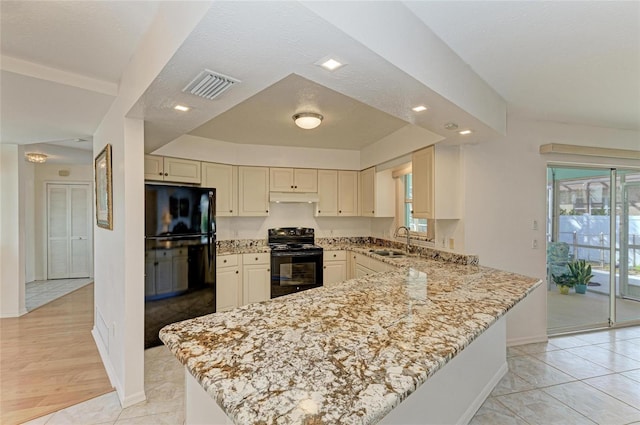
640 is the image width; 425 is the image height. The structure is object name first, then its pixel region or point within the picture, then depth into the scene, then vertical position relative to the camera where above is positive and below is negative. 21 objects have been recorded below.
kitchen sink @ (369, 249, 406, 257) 3.99 -0.57
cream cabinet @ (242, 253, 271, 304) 4.21 -0.93
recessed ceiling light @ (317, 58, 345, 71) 1.37 +0.66
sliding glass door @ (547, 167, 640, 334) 3.74 -0.38
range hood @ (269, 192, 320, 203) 4.54 +0.19
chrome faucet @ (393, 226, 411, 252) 4.01 -0.32
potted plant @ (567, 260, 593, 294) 3.85 -0.82
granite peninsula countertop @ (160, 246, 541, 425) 0.84 -0.53
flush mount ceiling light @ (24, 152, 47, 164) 4.86 +0.85
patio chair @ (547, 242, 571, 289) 3.74 -0.60
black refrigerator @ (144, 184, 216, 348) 3.17 -0.49
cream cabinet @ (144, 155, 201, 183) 3.62 +0.50
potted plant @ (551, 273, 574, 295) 3.79 -0.90
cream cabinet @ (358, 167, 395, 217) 4.52 +0.23
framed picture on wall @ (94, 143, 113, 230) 2.65 +0.19
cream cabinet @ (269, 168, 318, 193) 4.60 +0.45
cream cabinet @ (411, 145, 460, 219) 3.10 +0.27
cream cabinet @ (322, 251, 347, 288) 4.51 -0.85
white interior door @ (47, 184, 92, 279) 6.17 -0.43
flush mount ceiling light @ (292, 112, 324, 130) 2.85 +0.83
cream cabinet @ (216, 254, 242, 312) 3.98 -0.95
